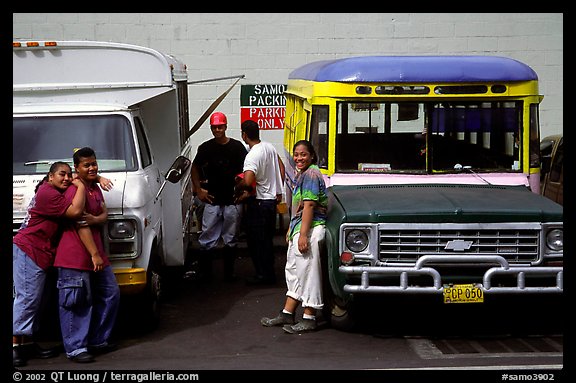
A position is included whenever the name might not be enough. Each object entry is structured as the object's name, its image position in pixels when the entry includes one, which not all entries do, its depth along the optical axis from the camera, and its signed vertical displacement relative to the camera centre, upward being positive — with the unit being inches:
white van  307.3 +19.6
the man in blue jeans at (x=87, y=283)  289.0 -31.9
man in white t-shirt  390.6 -5.9
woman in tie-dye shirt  317.1 -19.6
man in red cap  405.1 -1.6
